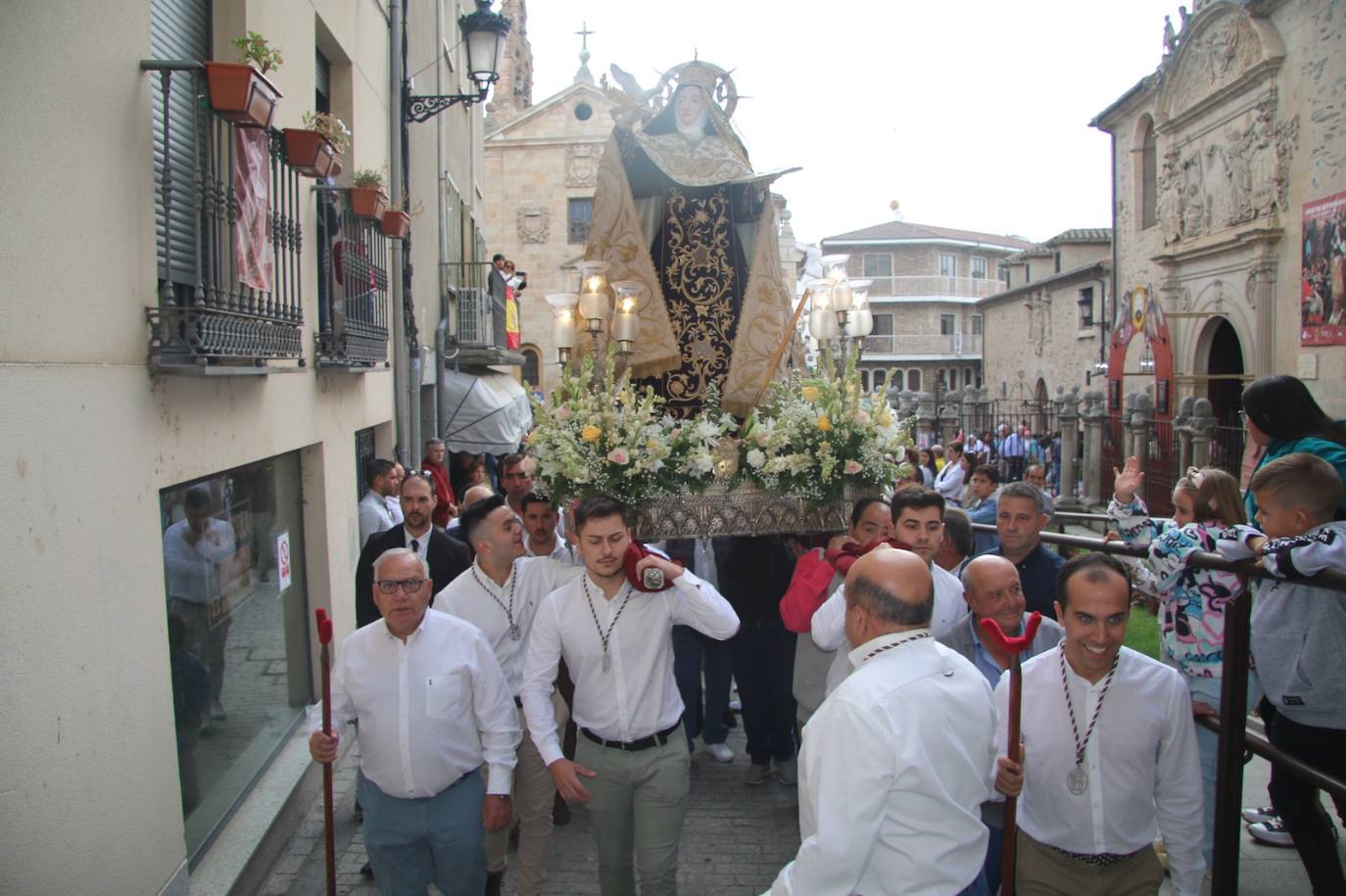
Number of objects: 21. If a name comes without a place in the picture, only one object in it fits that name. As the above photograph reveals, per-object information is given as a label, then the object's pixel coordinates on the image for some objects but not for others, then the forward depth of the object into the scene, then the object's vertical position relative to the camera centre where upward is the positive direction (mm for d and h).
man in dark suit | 6270 -810
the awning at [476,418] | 14789 -99
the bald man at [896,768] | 2631 -972
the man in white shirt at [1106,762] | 3447 -1247
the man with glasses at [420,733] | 4164 -1342
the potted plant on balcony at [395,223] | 8844 +1659
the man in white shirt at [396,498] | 8023 -691
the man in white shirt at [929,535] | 5008 -653
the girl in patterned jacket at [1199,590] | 4219 -843
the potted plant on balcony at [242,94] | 4676 +1518
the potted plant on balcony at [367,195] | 7848 +1696
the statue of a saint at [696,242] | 7039 +1177
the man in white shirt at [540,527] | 5797 -672
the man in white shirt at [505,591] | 4984 -921
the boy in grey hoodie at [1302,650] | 3988 -1044
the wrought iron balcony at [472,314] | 15516 +1522
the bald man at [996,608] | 4141 -858
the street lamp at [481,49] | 10297 +3714
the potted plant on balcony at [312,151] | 5941 +1562
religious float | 5719 +325
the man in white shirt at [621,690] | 4246 -1211
